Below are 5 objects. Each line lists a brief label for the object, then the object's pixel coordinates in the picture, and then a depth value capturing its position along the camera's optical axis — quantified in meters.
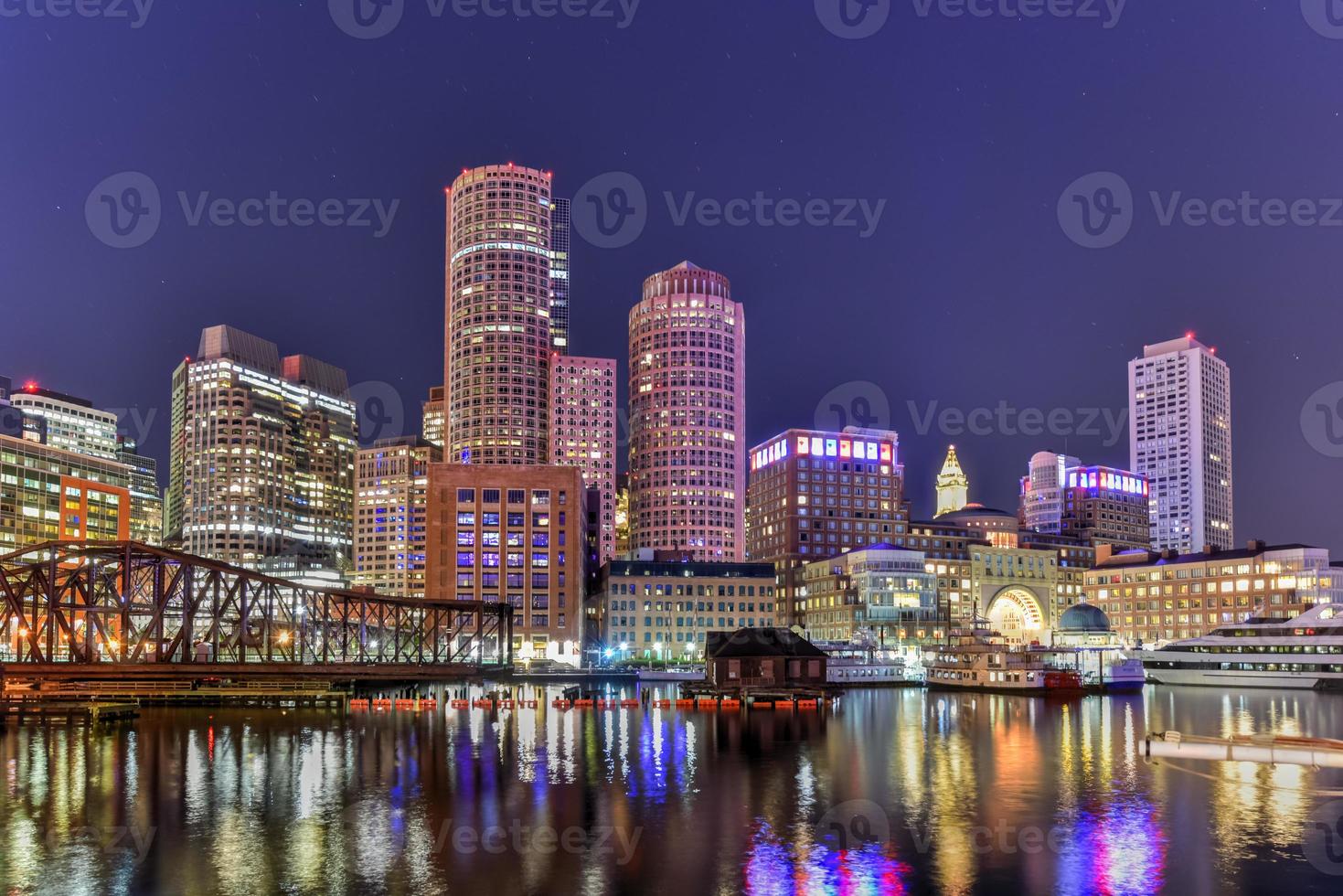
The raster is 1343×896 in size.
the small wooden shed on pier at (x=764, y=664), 134.88
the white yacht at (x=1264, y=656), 169.50
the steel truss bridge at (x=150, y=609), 113.62
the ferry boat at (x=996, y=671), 158.12
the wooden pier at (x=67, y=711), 102.75
